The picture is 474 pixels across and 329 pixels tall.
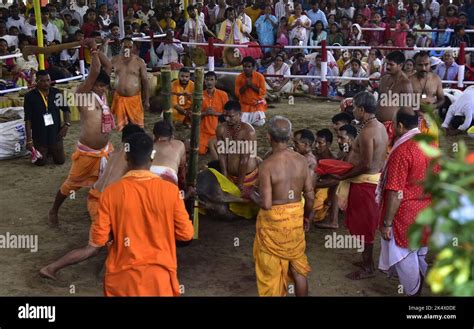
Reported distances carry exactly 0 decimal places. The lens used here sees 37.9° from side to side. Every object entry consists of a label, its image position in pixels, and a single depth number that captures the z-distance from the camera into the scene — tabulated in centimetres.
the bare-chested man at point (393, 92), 691
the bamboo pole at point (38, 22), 993
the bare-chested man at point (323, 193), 665
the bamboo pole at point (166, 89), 604
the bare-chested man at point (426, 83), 756
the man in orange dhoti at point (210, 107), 905
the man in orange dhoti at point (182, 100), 950
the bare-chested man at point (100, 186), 441
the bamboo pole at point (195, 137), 591
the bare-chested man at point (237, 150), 689
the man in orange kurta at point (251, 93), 967
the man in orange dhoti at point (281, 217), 477
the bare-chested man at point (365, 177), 551
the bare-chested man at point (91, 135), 643
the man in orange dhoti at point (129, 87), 899
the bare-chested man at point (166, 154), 534
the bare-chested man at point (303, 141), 607
